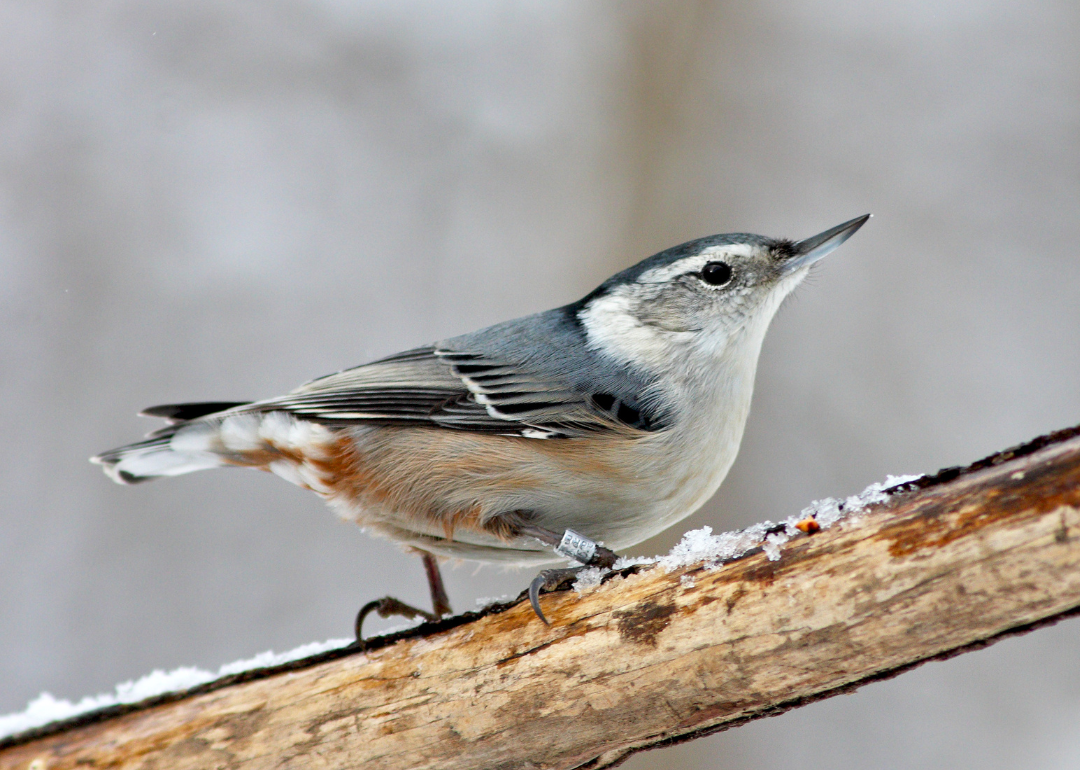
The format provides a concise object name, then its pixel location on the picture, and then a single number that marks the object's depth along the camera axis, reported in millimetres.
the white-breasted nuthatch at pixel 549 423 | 3412
